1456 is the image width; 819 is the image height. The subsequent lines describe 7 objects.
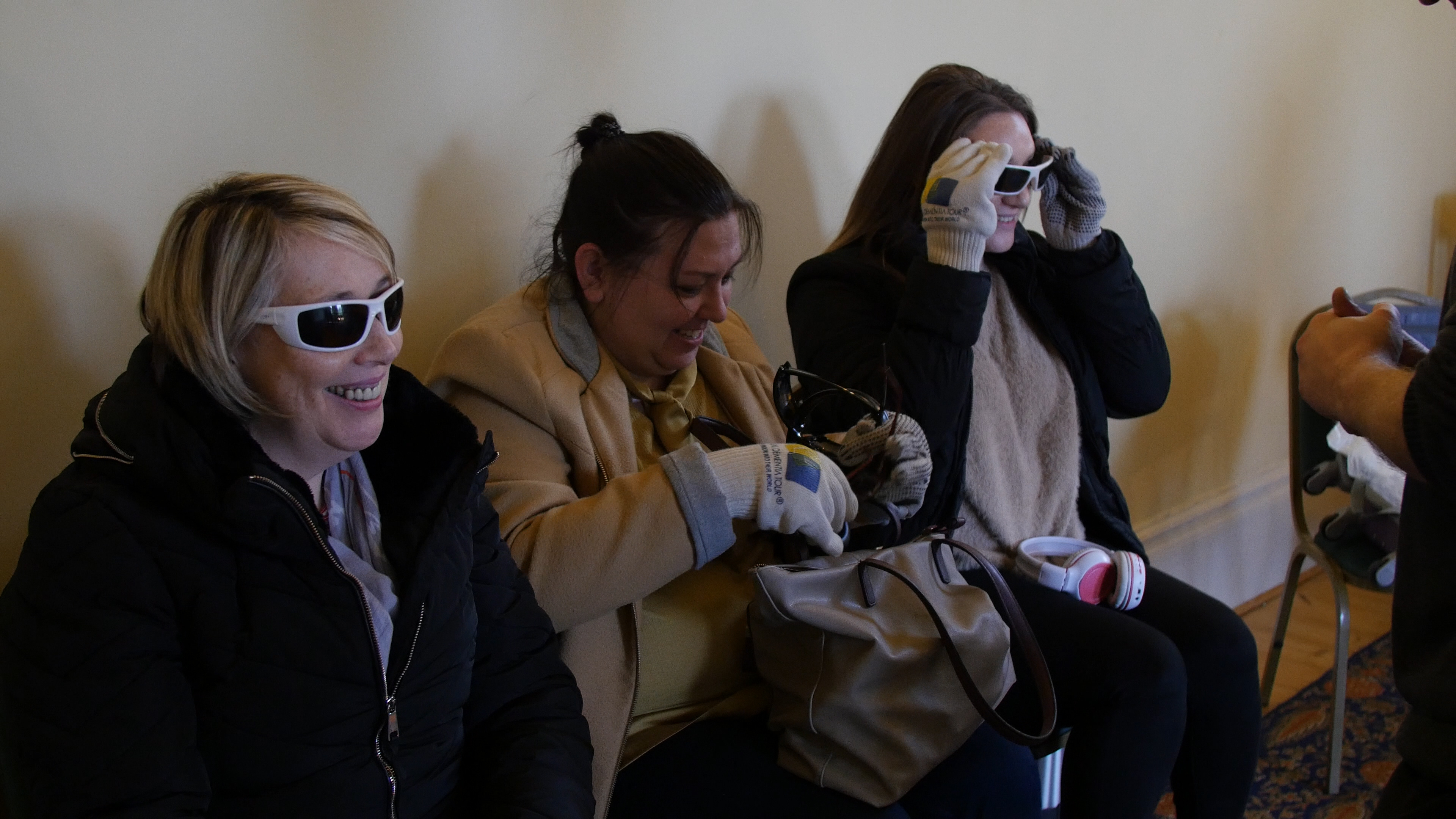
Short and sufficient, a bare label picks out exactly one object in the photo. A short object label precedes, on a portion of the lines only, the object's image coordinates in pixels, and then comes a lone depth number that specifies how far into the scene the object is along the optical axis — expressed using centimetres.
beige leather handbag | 126
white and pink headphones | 171
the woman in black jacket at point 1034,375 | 158
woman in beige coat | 128
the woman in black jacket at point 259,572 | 93
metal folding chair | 225
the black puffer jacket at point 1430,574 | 98
